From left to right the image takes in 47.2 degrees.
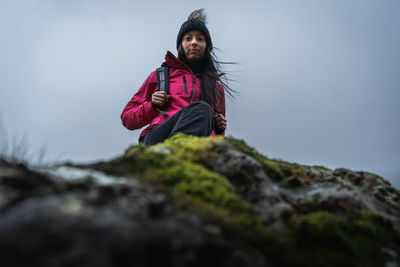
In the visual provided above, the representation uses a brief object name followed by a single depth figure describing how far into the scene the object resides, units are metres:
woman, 2.24
